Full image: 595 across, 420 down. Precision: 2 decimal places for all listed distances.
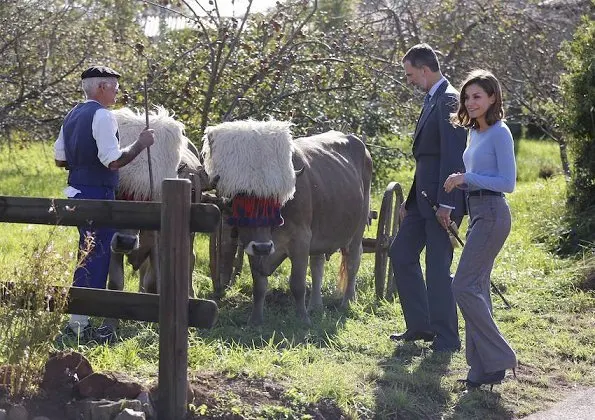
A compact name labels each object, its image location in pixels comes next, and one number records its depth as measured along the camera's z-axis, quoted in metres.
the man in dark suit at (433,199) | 7.71
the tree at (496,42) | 18.56
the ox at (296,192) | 8.20
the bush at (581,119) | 12.95
